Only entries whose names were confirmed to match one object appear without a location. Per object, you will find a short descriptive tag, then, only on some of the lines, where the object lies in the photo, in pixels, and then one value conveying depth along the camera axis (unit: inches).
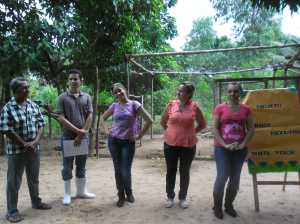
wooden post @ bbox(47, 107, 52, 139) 440.8
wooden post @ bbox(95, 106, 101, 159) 295.3
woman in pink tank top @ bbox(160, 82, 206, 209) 153.9
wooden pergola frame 160.6
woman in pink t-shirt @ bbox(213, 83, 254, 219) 146.1
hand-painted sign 152.9
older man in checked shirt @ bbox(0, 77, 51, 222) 144.3
